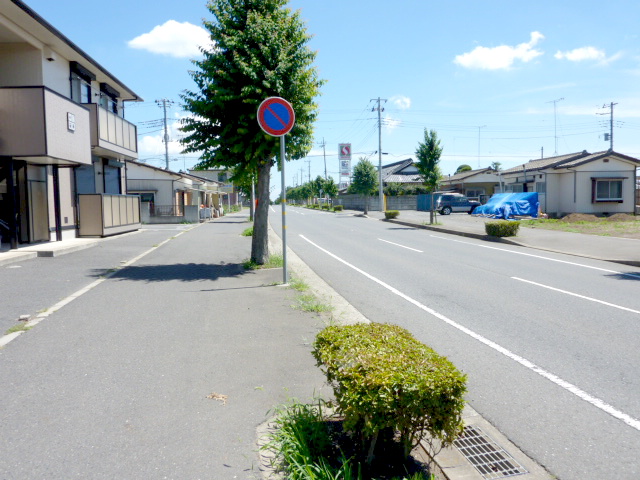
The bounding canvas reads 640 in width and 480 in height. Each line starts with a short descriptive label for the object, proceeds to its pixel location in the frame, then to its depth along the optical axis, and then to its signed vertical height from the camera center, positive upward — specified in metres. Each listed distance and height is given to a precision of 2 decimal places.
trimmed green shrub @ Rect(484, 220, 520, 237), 22.03 -1.10
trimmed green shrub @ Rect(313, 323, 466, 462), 2.94 -1.09
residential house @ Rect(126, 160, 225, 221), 38.16 +1.44
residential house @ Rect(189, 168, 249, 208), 68.91 +2.20
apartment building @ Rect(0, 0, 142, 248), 14.17 +2.31
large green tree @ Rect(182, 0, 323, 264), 10.86 +2.50
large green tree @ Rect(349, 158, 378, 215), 52.03 +2.75
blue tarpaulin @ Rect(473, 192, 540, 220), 36.94 -0.23
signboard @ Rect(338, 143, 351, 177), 63.62 +6.11
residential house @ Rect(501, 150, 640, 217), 35.84 +1.26
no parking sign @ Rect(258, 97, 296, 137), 9.00 +1.56
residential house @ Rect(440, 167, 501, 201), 56.34 +2.26
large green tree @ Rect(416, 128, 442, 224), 31.73 +2.84
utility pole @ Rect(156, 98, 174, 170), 53.75 +7.46
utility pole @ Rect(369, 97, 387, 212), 53.60 +6.80
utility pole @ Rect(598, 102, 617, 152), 53.41 +7.35
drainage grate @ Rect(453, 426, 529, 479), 3.38 -1.75
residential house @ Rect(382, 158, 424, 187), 68.69 +4.20
